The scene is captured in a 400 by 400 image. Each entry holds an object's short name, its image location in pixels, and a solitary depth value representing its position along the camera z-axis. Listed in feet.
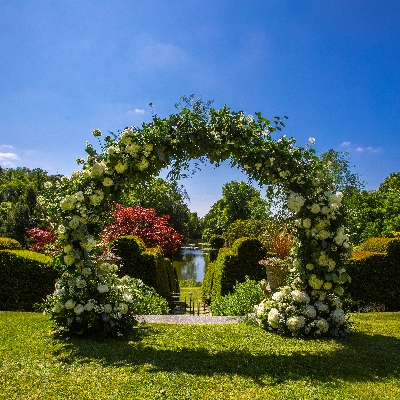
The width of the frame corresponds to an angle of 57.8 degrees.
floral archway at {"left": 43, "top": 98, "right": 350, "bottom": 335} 17.97
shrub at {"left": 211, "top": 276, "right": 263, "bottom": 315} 26.18
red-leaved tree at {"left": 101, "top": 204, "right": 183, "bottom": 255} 51.06
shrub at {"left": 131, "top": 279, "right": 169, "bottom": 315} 25.75
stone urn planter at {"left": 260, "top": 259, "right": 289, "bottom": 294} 26.20
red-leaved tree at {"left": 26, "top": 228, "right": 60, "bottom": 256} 43.11
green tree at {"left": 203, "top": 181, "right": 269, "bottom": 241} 129.70
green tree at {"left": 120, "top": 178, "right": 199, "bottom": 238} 113.91
